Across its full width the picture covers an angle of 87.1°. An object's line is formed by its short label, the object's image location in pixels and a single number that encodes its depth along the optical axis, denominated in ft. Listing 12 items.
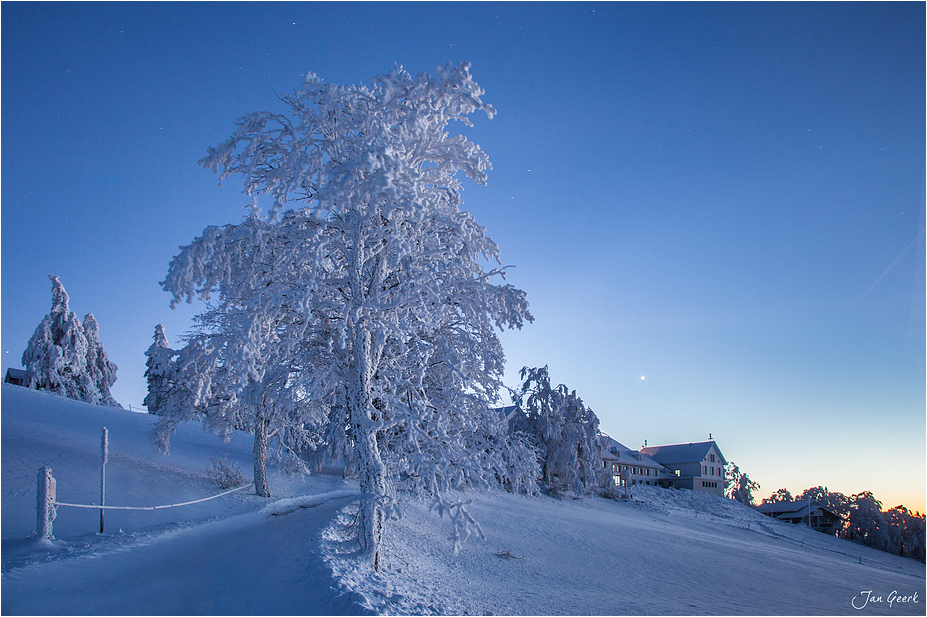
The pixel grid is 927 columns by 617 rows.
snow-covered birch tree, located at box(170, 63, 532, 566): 27.61
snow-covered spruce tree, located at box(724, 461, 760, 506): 200.03
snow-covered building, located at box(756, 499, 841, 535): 153.58
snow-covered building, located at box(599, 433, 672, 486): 167.47
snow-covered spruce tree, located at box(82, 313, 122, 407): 130.93
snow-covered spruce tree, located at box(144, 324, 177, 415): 121.25
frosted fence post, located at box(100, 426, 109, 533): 32.89
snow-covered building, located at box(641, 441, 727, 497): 194.29
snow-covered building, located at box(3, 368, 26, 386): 169.58
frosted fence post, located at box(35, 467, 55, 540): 26.48
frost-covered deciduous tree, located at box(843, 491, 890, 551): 127.85
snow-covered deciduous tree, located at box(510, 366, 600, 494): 107.86
